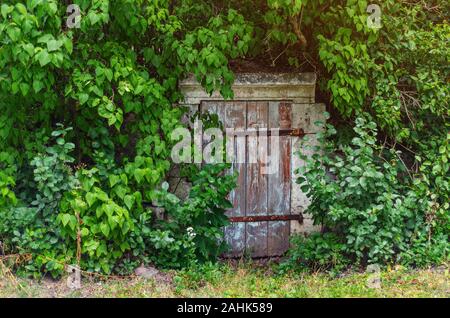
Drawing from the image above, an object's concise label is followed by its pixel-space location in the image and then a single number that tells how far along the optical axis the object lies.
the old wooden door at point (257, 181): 6.43
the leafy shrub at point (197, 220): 5.62
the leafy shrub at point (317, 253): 5.61
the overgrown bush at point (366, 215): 5.44
